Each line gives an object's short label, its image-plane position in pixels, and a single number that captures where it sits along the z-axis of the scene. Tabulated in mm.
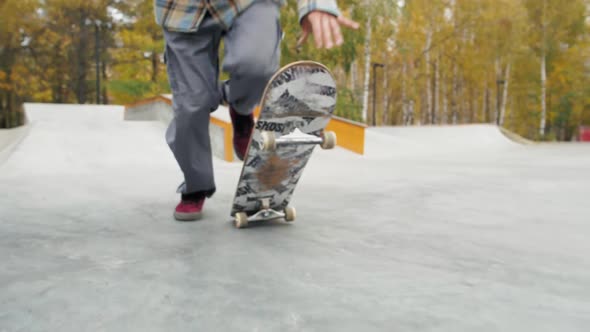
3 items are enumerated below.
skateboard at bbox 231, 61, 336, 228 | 1947
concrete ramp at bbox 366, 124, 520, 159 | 10914
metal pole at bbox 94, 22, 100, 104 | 16078
